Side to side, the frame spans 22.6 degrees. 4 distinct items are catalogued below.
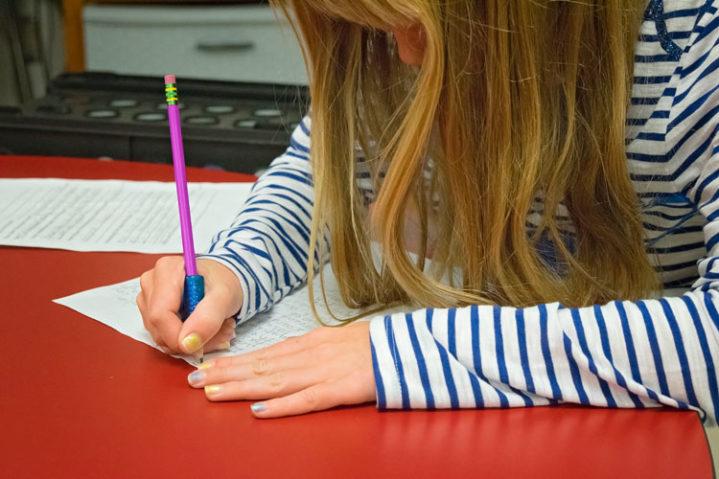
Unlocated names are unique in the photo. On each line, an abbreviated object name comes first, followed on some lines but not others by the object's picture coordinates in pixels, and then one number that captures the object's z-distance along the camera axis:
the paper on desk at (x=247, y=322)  1.19
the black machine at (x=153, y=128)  1.81
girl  1.09
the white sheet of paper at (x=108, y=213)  1.37
